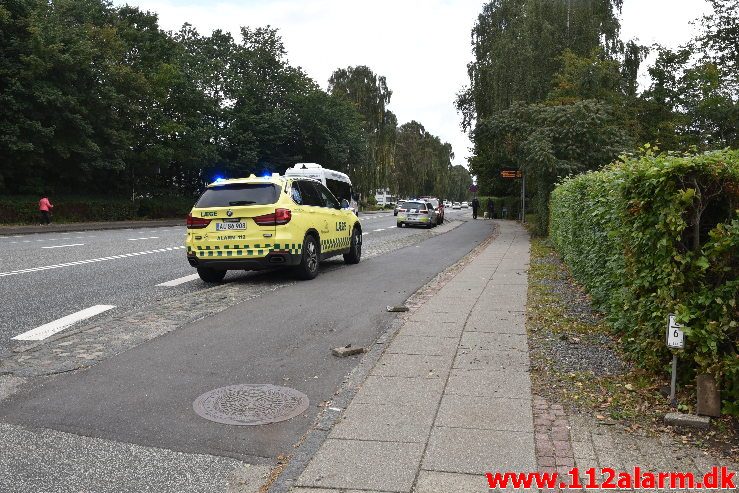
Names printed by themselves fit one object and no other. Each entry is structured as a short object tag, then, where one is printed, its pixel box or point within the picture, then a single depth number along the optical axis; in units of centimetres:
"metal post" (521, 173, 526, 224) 3913
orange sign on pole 3844
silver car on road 3550
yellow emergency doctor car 1040
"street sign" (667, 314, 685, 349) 415
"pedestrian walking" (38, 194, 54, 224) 3153
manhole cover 437
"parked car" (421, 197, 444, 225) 4166
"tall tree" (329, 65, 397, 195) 6956
